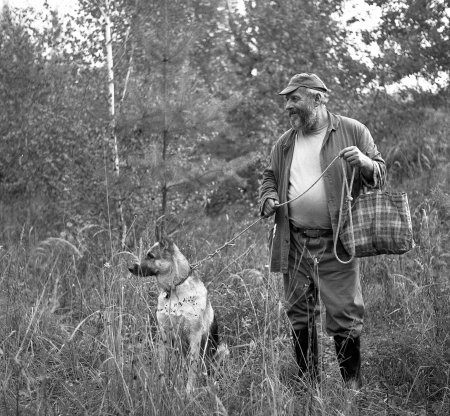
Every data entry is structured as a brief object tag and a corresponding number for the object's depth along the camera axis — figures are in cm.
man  453
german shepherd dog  477
